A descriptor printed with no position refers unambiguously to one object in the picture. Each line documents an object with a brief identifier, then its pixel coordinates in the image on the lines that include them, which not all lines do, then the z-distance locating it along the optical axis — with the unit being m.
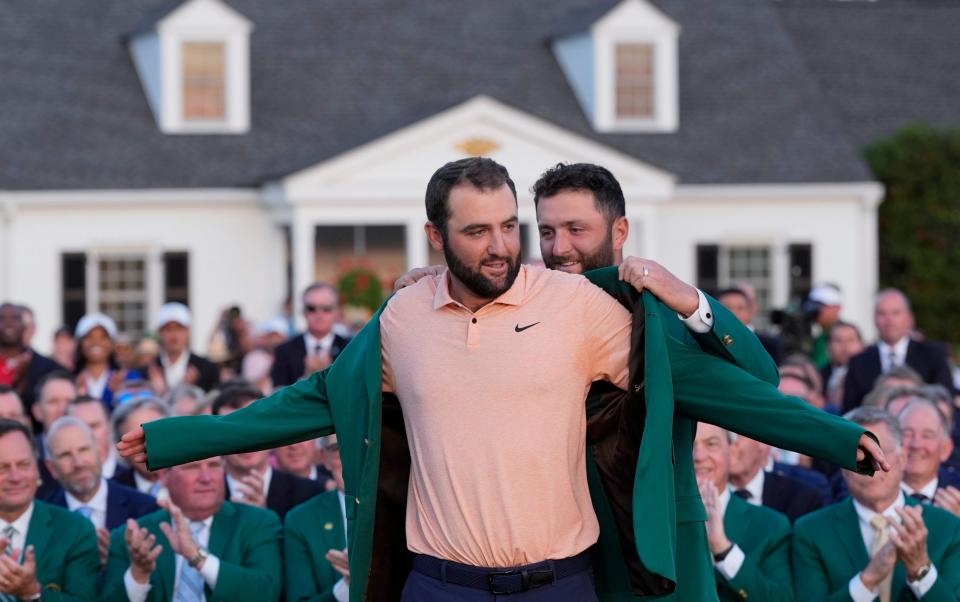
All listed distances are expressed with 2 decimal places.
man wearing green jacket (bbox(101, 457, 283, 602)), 13.07
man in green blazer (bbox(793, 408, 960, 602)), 12.87
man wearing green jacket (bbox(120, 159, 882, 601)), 8.98
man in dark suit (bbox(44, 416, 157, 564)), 15.48
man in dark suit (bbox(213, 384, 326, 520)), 15.17
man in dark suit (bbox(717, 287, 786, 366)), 22.51
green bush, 50.96
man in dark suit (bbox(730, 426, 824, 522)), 14.90
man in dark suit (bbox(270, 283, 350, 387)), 23.24
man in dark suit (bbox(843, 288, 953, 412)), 22.30
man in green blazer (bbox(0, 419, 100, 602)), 13.64
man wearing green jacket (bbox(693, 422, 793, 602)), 12.66
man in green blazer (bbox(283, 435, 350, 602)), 13.72
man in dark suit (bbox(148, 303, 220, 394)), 24.92
